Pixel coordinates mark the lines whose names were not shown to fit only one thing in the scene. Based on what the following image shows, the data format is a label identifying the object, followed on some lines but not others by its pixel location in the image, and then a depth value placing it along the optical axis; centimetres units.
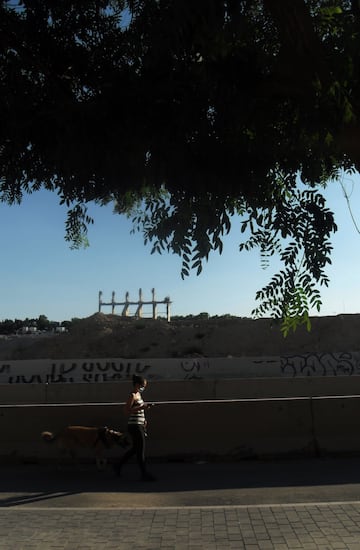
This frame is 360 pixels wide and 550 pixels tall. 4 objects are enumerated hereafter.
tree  302
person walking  720
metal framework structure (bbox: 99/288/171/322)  5847
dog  789
